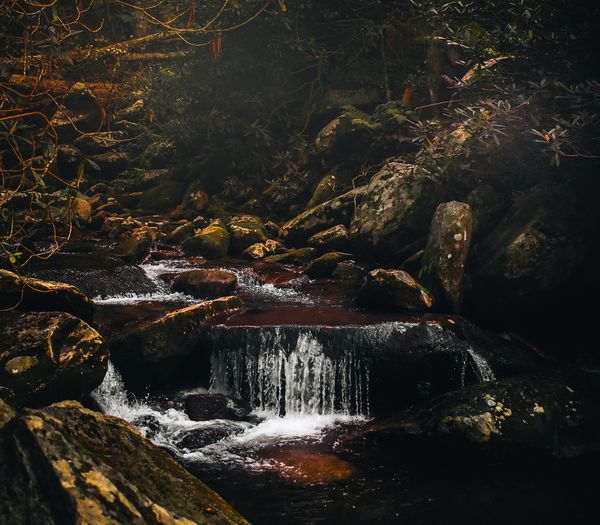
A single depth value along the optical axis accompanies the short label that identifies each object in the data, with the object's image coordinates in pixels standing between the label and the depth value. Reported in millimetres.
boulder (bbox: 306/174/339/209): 15242
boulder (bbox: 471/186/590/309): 9078
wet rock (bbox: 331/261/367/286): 11846
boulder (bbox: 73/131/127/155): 20969
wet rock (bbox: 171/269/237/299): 11047
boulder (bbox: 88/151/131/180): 20312
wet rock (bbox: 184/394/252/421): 7823
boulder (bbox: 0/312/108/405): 6293
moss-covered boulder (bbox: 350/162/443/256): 11789
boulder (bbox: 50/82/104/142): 19781
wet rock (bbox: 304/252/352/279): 12164
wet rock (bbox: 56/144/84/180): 19031
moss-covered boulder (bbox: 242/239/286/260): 13703
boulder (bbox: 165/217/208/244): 15078
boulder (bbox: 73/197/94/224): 15953
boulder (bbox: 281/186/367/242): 13766
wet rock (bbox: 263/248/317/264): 13109
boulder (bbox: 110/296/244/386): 8312
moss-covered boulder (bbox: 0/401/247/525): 2668
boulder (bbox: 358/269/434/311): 9367
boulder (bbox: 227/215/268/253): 14289
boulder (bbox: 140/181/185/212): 17844
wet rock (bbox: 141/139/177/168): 19688
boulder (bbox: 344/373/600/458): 6430
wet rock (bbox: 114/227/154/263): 13133
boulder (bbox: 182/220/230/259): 13969
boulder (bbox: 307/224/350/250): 12977
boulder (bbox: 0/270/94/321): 7172
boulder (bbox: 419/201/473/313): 9562
